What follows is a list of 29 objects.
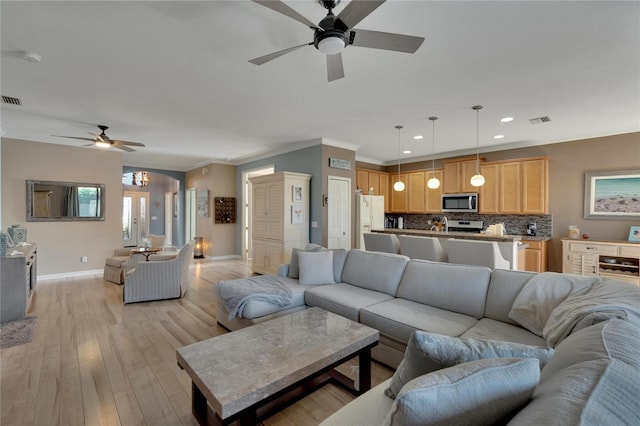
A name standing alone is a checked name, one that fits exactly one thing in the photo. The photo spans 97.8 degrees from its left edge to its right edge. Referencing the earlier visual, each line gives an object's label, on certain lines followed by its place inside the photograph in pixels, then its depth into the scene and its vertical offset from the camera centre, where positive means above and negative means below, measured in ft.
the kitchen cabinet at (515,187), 17.44 +1.60
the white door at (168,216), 34.16 -0.57
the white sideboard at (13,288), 11.11 -3.09
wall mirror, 17.37 +0.69
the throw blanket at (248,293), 9.14 -2.80
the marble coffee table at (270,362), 4.66 -2.95
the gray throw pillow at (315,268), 11.08 -2.27
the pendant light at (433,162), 14.24 +3.95
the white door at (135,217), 32.45 -0.66
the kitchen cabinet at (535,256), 16.60 -2.67
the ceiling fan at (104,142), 14.55 +3.66
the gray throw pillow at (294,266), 11.98 -2.37
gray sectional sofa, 2.26 -2.16
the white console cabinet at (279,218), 17.74 -0.43
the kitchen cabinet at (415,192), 23.32 +1.65
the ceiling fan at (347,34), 5.13 +3.71
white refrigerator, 20.22 -0.21
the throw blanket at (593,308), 4.51 -1.70
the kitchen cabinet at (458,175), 20.26 +2.73
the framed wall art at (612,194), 15.17 +0.94
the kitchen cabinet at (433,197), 22.21 +1.17
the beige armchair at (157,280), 13.20 -3.35
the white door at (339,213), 18.44 -0.11
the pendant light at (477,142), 12.25 +4.53
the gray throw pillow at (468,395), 2.37 -1.66
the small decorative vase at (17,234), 14.73 -1.19
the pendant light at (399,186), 17.36 +1.58
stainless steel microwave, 20.15 +0.67
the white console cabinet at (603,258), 14.16 -2.54
